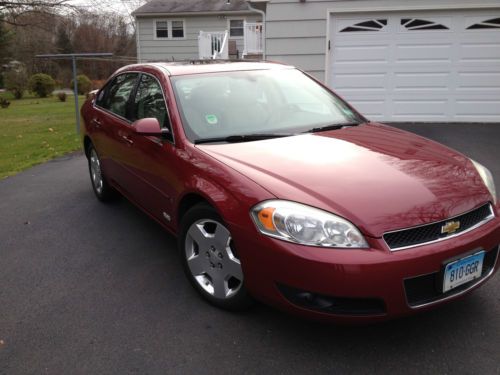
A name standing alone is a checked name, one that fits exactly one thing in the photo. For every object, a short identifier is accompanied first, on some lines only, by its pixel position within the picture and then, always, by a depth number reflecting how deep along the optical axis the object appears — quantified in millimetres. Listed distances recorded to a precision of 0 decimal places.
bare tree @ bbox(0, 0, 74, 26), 21625
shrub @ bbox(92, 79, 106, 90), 25911
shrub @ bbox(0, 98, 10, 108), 20188
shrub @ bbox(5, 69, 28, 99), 26359
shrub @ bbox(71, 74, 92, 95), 24141
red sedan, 2363
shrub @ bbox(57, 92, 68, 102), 21656
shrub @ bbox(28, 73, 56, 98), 24727
